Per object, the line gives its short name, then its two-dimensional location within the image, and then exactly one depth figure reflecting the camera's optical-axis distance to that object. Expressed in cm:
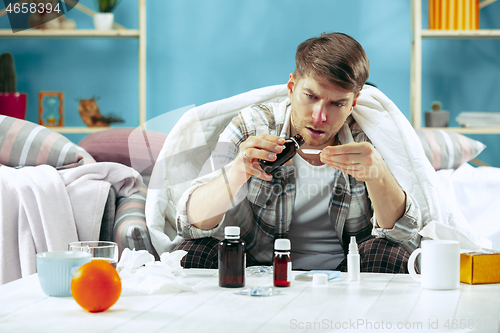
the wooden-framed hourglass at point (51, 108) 456
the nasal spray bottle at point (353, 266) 223
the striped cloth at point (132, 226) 289
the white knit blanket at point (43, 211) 289
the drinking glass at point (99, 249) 219
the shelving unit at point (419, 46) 436
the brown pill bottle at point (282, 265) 218
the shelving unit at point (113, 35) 442
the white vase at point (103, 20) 439
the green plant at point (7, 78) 437
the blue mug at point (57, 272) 209
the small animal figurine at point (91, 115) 448
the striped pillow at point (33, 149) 322
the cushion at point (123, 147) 335
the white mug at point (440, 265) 214
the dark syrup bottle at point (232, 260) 218
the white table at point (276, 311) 192
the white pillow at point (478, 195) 336
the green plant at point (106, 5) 442
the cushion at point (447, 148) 378
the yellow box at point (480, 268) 217
